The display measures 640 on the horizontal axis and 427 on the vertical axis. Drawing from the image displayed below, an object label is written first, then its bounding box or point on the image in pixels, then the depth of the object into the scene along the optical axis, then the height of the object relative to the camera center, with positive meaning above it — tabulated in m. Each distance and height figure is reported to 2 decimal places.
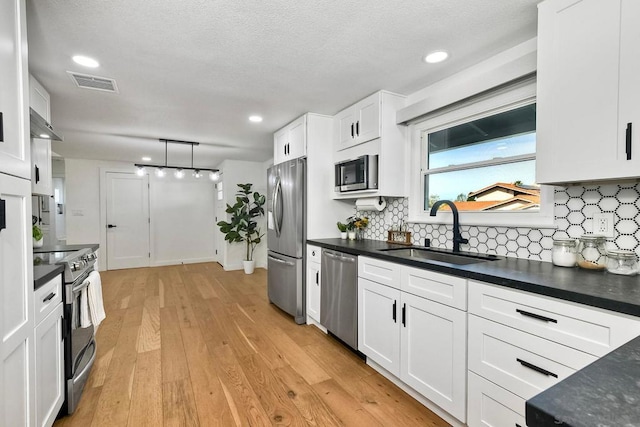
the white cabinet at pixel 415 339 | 1.65 -0.85
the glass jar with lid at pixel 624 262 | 1.44 -0.26
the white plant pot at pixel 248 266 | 5.86 -1.14
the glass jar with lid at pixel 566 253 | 1.65 -0.24
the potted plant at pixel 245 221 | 5.88 -0.23
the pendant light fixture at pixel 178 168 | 4.48 +0.68
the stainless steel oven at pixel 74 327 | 1.81 -0.76
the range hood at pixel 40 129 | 1.76 +0.54
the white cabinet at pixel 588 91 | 1.29 +0.57
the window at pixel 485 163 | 2.02 +0.36
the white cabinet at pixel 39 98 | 2.29 +0.92
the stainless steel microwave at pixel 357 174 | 2.75 +0.35
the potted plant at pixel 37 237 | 2.59 -0.25
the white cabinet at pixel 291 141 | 3.38 +0.85
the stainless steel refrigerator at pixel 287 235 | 3.33 -0.30
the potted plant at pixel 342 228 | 3.41 -0.22
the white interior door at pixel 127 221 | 6.20 -0.25
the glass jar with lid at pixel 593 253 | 1.56 -0.23
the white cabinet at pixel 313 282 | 3.11 -0.79
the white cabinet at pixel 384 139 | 2.69 +0.67
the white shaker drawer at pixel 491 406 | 1.38 -0.97
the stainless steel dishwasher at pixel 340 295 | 2.53 -0.79
